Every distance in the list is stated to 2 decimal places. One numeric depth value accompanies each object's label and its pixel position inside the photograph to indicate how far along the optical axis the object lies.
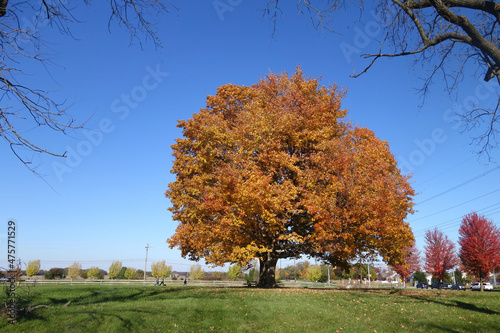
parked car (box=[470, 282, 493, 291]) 44.88
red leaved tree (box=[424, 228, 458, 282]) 35.97
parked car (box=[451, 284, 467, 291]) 51.24
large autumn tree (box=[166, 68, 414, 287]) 15.99
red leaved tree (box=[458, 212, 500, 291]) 28.81
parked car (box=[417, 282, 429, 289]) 55.40
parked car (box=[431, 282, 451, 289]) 53.59
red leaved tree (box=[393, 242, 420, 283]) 44.78
